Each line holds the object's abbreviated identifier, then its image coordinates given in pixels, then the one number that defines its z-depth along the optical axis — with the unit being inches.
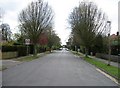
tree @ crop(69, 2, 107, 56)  770.2
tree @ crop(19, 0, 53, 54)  800.2
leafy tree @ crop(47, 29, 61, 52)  1429.1
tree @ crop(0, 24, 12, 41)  1320.3
